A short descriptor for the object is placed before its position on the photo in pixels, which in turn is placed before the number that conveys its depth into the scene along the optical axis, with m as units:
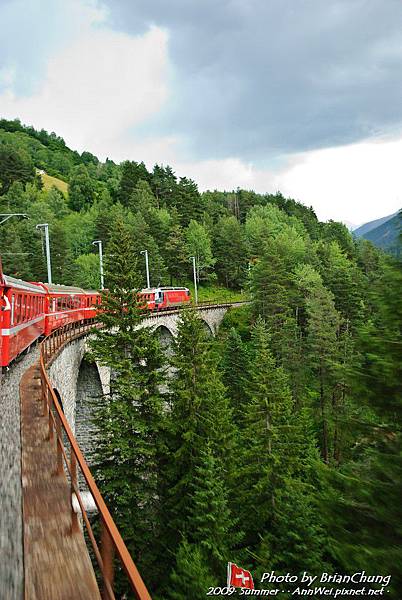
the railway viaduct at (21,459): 3.82
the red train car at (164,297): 45.81
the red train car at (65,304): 22.92
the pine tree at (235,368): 35.69
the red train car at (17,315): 13.34
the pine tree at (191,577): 12.67
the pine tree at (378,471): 6.50
